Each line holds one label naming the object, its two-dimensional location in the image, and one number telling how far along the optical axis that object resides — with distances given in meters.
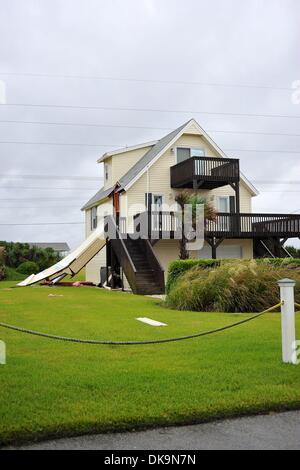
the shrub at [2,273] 32.37
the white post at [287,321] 6.30
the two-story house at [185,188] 24.61
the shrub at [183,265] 16.34
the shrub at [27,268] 35.00
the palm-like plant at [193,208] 22.53
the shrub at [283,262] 15.50
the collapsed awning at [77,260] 24.72
